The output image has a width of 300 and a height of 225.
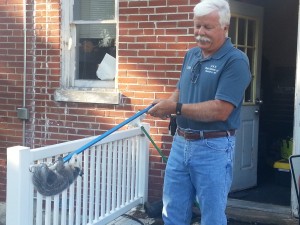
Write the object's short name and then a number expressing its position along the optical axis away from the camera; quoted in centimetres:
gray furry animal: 330
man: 327
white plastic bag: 579
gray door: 586
